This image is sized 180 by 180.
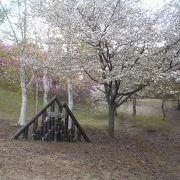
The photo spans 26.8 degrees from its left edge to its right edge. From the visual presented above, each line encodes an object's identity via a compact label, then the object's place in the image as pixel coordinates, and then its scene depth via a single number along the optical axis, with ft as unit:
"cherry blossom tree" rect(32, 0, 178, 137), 53.11
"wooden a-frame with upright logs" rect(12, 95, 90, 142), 52.13
